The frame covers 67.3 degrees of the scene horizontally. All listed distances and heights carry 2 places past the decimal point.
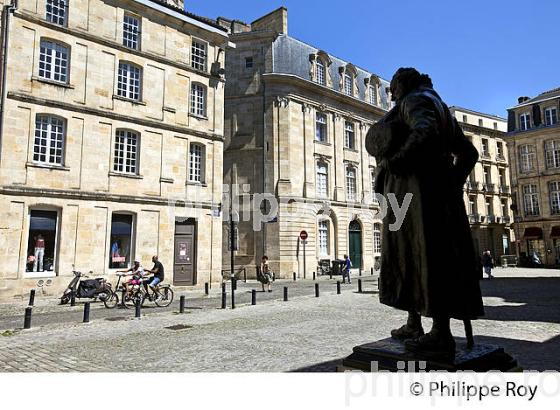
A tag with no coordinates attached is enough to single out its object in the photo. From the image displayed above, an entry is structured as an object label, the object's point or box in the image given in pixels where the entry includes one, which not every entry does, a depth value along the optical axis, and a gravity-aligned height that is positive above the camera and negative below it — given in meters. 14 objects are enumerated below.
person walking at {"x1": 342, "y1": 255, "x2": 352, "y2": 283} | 23.52 -0.62
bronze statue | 3.33 +0.27
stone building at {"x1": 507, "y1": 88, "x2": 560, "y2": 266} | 40.16 +7.92
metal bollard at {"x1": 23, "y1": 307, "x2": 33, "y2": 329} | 10.20 -1.49
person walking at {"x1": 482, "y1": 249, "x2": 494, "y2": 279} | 24.53 -0.37
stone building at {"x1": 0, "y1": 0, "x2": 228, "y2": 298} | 16.28 +5.22
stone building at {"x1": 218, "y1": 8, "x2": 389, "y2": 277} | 28.66 +7.57
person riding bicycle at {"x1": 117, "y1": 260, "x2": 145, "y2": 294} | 14.62 -0.68
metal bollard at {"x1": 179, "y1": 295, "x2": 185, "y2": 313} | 12.73 -1.41
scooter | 14.92 -1.14
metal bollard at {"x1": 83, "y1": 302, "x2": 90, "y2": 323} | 11.12 -1.42
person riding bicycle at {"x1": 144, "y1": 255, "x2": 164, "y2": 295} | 14.91 -0.59
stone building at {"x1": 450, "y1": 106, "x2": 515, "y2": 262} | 46.38 +7.28
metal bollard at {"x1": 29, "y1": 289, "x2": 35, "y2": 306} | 14.50 -1.29
